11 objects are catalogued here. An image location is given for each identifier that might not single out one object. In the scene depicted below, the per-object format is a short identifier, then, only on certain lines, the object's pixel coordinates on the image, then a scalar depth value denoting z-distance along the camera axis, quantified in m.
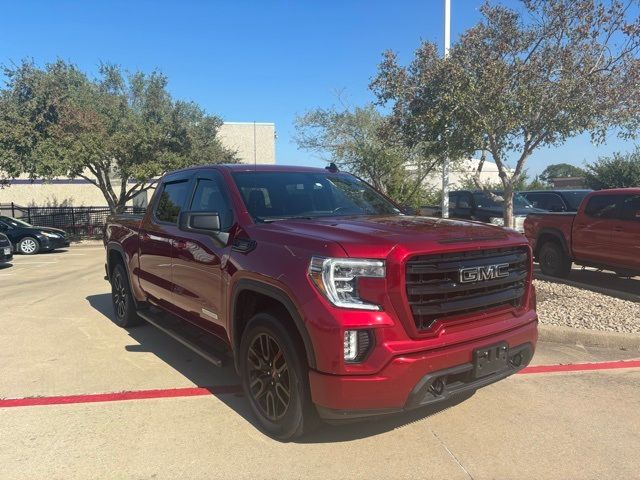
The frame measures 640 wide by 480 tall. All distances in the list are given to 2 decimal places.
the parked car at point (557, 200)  16.59
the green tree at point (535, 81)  7.53
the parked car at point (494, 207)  14.26
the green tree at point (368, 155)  19.83
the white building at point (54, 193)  34.03
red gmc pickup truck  2.95
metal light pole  10.38
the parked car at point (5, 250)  13.48
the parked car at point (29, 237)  17.08
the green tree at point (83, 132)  19.31
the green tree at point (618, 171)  31.06
